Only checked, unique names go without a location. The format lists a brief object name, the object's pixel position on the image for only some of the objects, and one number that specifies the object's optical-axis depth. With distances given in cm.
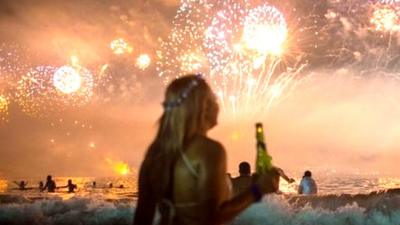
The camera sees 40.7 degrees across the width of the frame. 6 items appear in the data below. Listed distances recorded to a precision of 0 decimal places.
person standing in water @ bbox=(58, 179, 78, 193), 5384
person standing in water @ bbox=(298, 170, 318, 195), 2038
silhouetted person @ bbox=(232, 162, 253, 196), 1497
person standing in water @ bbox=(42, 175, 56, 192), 4763
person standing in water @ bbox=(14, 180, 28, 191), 6430
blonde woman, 379
